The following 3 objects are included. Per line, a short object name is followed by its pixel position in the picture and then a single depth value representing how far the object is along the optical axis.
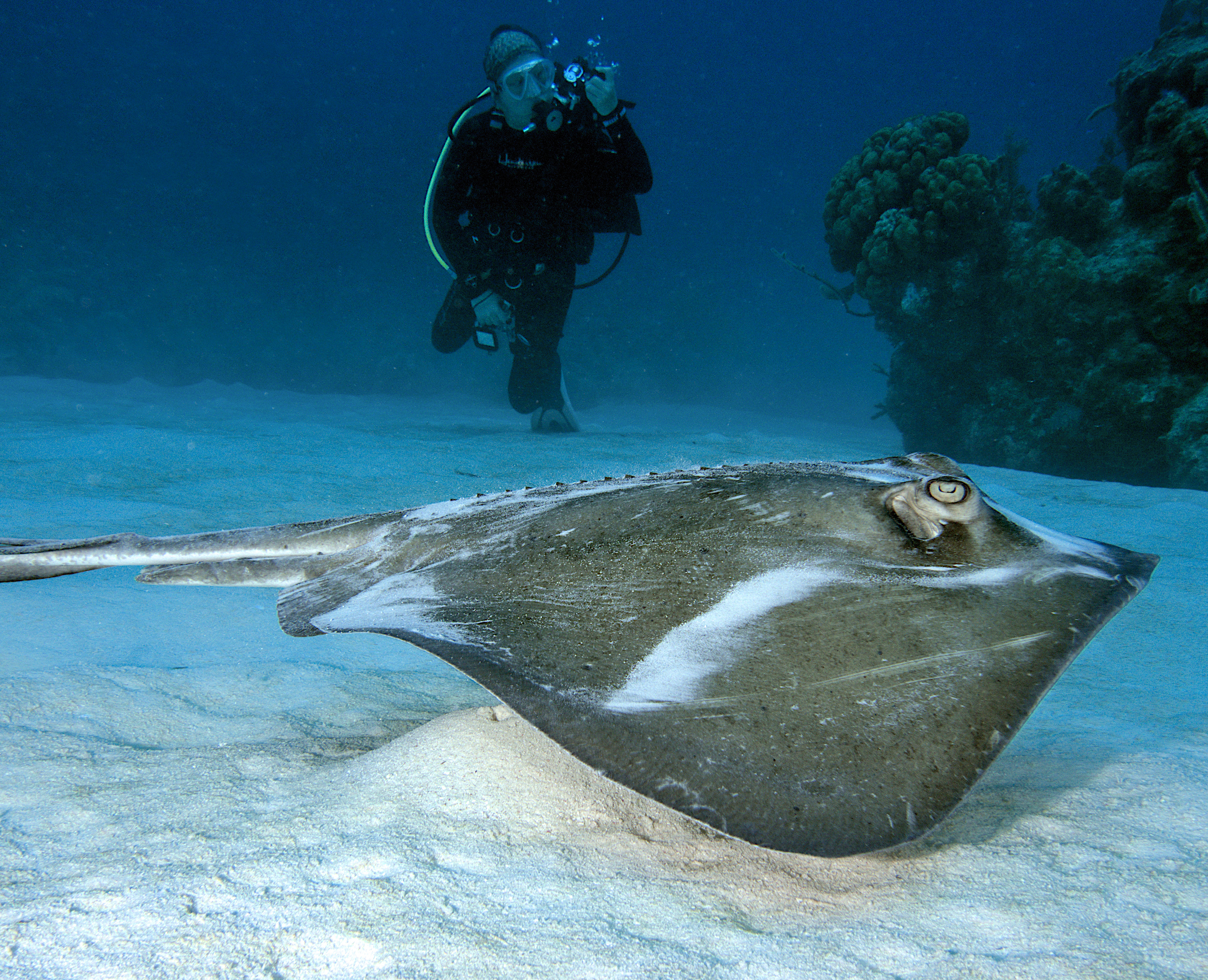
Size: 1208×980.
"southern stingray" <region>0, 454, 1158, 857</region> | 1.01
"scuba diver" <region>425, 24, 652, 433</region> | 8.27
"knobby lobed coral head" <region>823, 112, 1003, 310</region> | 10.09
